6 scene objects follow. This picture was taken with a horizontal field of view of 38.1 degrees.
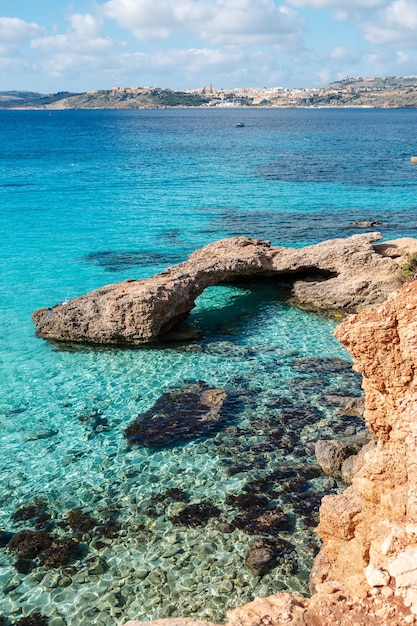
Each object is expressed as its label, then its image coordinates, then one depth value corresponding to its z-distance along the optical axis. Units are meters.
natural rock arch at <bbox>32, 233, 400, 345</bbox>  19.09
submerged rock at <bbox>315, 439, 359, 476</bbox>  12.62
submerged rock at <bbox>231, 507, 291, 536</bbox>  11.09
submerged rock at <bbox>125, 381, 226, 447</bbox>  14.18
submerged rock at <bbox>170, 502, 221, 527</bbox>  11.37
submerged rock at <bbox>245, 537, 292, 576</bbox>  10.22
